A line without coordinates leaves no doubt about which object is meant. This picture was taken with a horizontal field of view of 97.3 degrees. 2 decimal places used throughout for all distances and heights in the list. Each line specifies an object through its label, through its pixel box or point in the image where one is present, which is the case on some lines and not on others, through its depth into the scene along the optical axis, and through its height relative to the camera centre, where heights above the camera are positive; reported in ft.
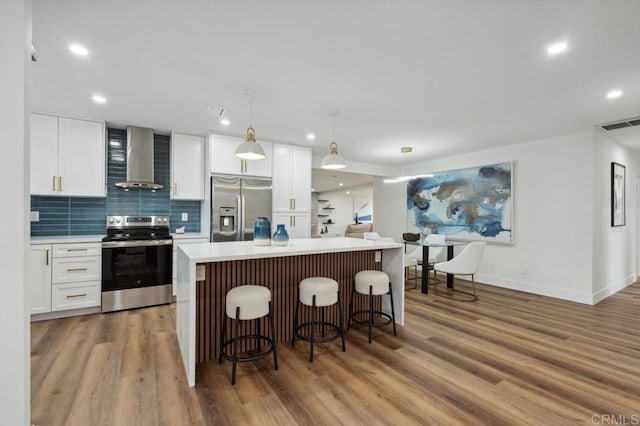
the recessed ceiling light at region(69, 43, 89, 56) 6.87 +4.15
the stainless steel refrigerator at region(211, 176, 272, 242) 13.65 +0.51
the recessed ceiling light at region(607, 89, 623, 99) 9.09 +3.96
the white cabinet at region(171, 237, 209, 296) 13.07 -1.25
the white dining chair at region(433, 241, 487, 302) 13.84 -2.33
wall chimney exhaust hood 12.84 +2.67
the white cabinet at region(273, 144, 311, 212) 15.31 +2.05
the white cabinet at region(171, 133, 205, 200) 13.80 +2.43
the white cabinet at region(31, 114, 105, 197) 11.33 +2.50
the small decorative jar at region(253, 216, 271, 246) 8.77 -0.56
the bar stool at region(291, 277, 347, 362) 8.04 -2.31
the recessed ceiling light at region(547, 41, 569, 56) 6.60 +4.00
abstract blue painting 15.94 +0.67
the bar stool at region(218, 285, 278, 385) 6.93 -2.31
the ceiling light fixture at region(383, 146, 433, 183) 16.66 +3.91
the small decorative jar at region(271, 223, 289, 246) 8.83 -0.69
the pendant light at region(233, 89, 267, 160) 8.91 +2.10
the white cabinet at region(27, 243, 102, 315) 10.65 -2.38
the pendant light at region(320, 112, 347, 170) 10.88 +2.08
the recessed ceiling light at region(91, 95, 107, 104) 9.82 +4.17
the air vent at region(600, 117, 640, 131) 11.58 +3.86
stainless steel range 11.73 -2.12
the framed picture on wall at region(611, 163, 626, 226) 14.61 +1.04
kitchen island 7.13 -1.93
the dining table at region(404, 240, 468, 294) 14.83 -2.68
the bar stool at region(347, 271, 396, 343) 9.18 -2.33
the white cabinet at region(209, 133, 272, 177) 13.67 +2.73
